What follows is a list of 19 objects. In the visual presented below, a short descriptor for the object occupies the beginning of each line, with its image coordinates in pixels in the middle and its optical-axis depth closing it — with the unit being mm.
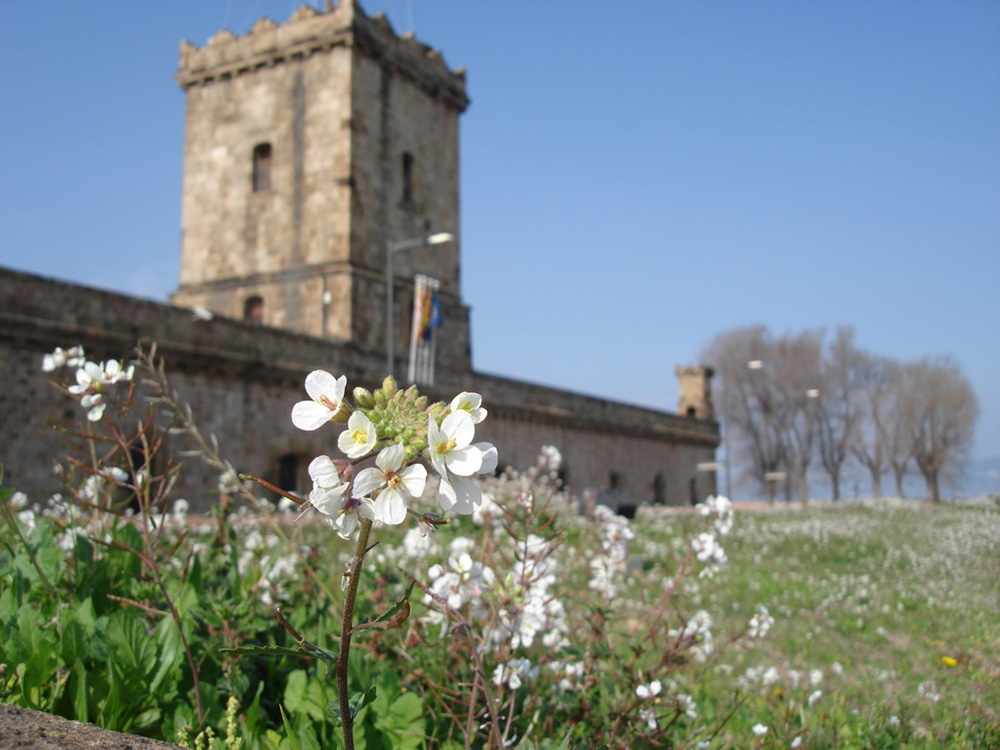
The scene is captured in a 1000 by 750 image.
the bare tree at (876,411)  47562
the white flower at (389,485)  1547
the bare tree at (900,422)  38859
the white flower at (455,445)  1555
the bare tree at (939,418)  29344
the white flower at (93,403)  3025
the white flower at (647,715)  2971
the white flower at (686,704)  3024
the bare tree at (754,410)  53250
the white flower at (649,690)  2922
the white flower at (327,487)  1537
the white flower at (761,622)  3959
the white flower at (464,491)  1564
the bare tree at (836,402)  52531
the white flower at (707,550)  3754
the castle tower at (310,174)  23219
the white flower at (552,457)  6371
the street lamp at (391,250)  18016
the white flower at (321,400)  1658
